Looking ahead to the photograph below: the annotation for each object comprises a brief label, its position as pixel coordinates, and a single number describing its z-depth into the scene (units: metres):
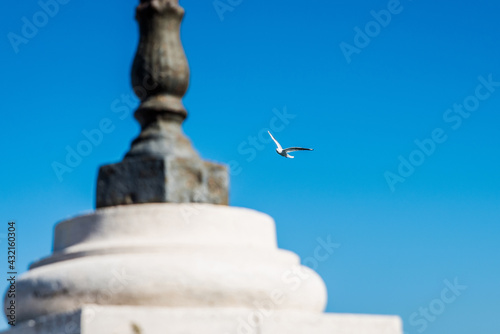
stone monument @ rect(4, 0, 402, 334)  10.86
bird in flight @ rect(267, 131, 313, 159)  15.49
